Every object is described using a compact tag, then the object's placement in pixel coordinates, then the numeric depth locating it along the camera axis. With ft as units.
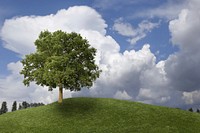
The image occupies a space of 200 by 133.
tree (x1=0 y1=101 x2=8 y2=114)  476.74
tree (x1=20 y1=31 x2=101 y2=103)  170.48
